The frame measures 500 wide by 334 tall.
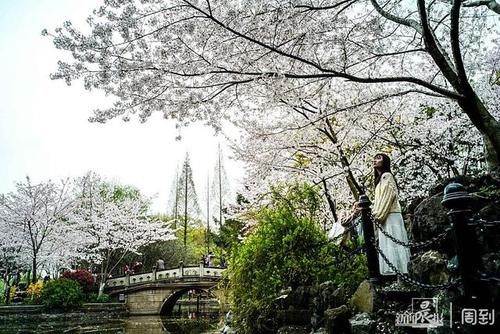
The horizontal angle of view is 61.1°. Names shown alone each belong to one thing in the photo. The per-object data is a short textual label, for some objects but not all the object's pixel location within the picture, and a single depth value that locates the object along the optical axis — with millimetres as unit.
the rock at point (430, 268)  3869
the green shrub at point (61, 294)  17797
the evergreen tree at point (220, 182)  35844
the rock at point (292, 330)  5353
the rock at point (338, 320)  4516
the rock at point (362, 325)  4165
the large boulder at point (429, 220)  4527
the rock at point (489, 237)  3754
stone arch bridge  24438
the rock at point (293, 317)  5492
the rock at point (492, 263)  3241
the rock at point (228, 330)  7039
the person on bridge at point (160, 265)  27047
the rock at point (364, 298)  4492
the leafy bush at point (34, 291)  19688
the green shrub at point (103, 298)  22406
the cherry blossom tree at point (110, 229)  27156
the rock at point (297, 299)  5566
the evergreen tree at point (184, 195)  39875
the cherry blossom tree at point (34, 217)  22844
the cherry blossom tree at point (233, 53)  5020
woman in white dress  5203
